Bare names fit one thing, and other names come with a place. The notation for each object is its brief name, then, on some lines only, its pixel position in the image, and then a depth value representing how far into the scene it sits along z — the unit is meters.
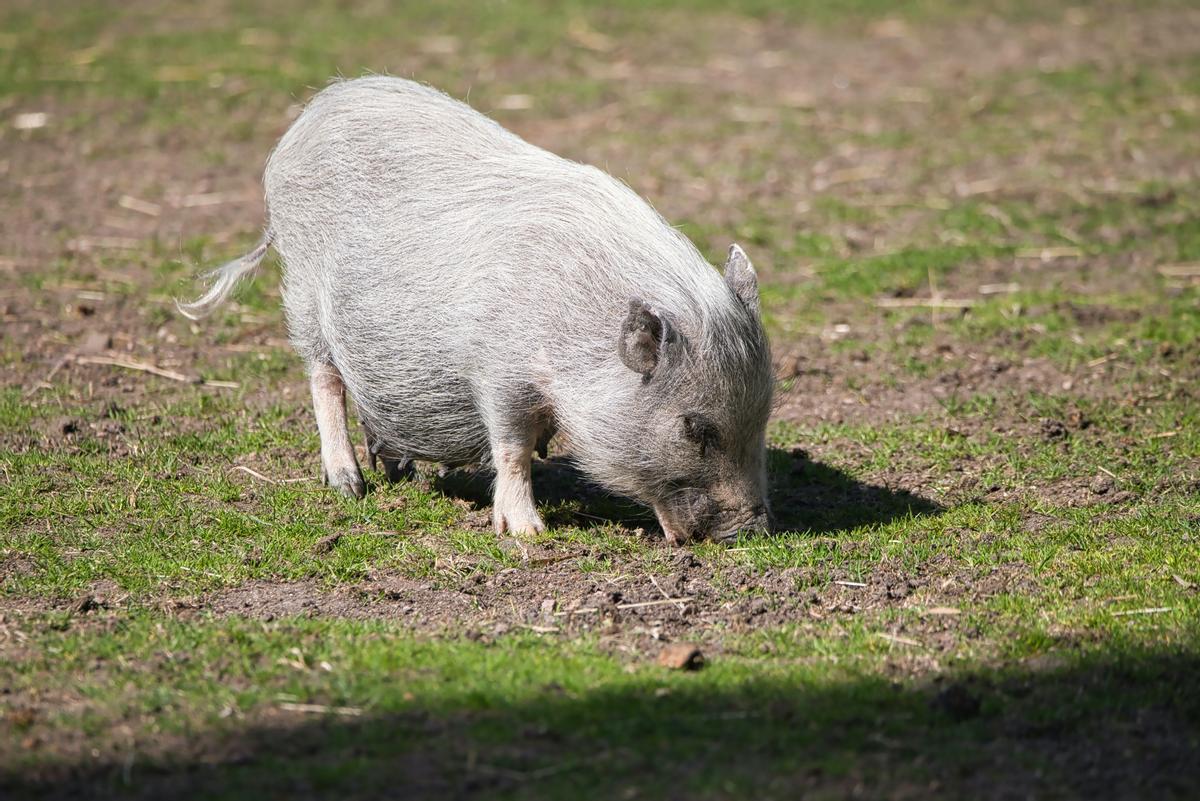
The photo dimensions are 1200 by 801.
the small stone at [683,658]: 8.66
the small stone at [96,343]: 15.30
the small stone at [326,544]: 10.76
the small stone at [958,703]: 8.01
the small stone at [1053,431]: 13.18
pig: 10.51
